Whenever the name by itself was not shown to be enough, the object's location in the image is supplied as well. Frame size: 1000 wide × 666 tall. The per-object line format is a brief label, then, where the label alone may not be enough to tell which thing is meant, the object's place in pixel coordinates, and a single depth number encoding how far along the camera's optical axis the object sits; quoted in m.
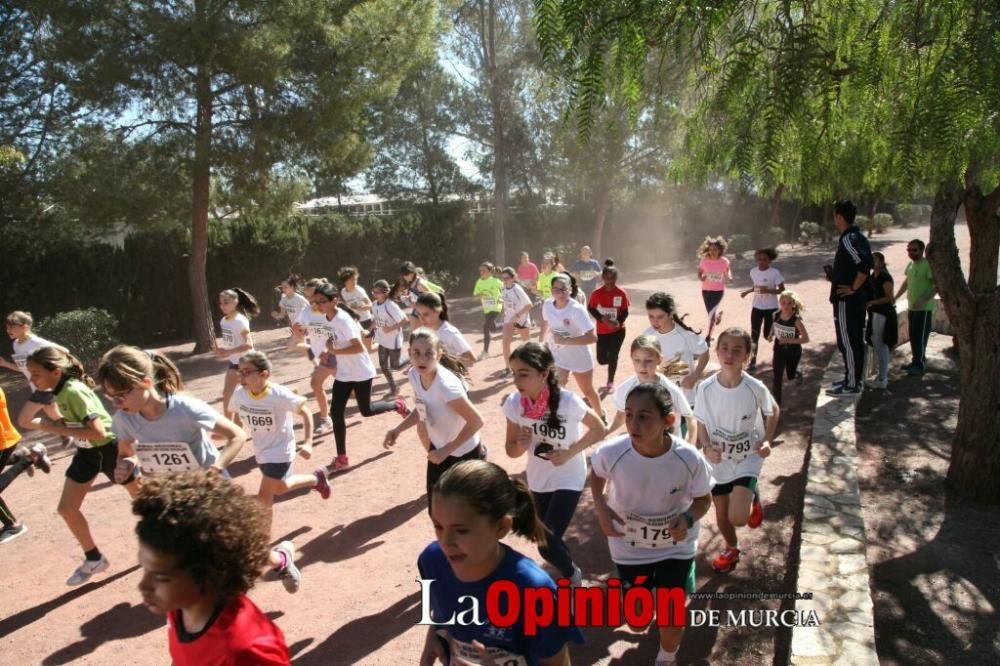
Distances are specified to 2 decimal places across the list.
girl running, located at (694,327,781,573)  4.50
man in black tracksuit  7.48
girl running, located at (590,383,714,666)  3.41
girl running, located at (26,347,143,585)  5.00
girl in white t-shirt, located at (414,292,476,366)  6.67
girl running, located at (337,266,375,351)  10.06
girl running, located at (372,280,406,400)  9.36
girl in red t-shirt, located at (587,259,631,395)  8.57
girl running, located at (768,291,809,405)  7.79
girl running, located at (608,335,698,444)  4.59
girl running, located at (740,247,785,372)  9.77
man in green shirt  9.15
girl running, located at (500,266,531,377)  10.36
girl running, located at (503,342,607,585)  4.24
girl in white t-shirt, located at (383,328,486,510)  4.68
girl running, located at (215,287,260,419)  8.09
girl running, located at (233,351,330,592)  5.13
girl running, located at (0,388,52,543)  6.11
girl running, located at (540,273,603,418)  7.40
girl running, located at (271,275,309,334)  10.80
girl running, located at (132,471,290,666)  2.14
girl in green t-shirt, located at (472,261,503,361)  12.22
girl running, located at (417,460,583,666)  2.35
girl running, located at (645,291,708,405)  6.02
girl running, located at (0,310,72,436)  8.09
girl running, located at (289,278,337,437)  7.69
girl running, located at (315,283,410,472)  7.05
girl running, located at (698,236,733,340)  11.30
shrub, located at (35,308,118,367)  13.04
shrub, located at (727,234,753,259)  31.14
